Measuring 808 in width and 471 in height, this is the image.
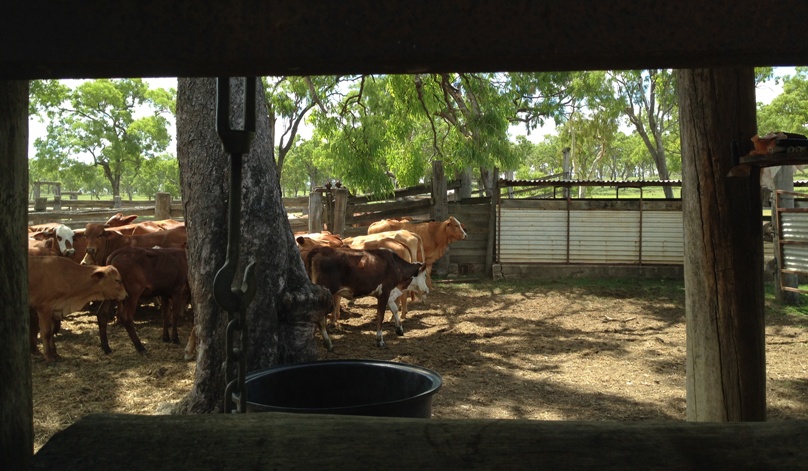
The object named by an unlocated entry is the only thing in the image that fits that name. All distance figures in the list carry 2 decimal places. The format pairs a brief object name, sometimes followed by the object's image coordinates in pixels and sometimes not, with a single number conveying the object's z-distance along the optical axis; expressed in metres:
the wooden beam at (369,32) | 1.21
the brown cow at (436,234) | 16.03
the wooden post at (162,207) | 18.09
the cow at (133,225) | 14.14
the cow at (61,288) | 8.84
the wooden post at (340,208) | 17.42
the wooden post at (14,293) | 1.60
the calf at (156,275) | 10.08
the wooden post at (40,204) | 24.47
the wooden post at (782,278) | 12.70
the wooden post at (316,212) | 17.11
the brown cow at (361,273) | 10.63
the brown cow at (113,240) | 12.43
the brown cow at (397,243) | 13.43
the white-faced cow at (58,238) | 12.38
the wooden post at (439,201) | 17.55
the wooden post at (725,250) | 4.07
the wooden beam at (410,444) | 1.45
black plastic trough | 3.41
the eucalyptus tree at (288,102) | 24.42
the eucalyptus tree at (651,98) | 25.17
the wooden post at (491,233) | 17.34
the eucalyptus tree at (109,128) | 47.59
